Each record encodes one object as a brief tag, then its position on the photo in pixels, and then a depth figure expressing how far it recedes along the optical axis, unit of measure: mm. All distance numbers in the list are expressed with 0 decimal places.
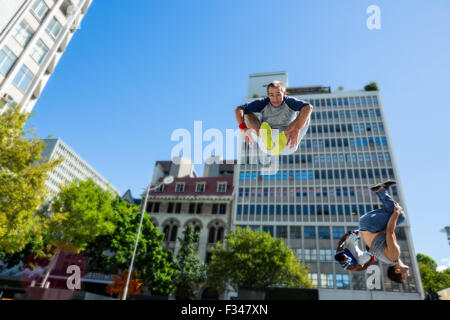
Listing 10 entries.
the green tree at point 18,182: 15164
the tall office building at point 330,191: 39250
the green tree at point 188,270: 34438
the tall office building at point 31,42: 22109
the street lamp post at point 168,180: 17516
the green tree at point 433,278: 45728
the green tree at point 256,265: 29391
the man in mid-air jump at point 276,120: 4496
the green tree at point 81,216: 25328
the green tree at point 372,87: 53344
